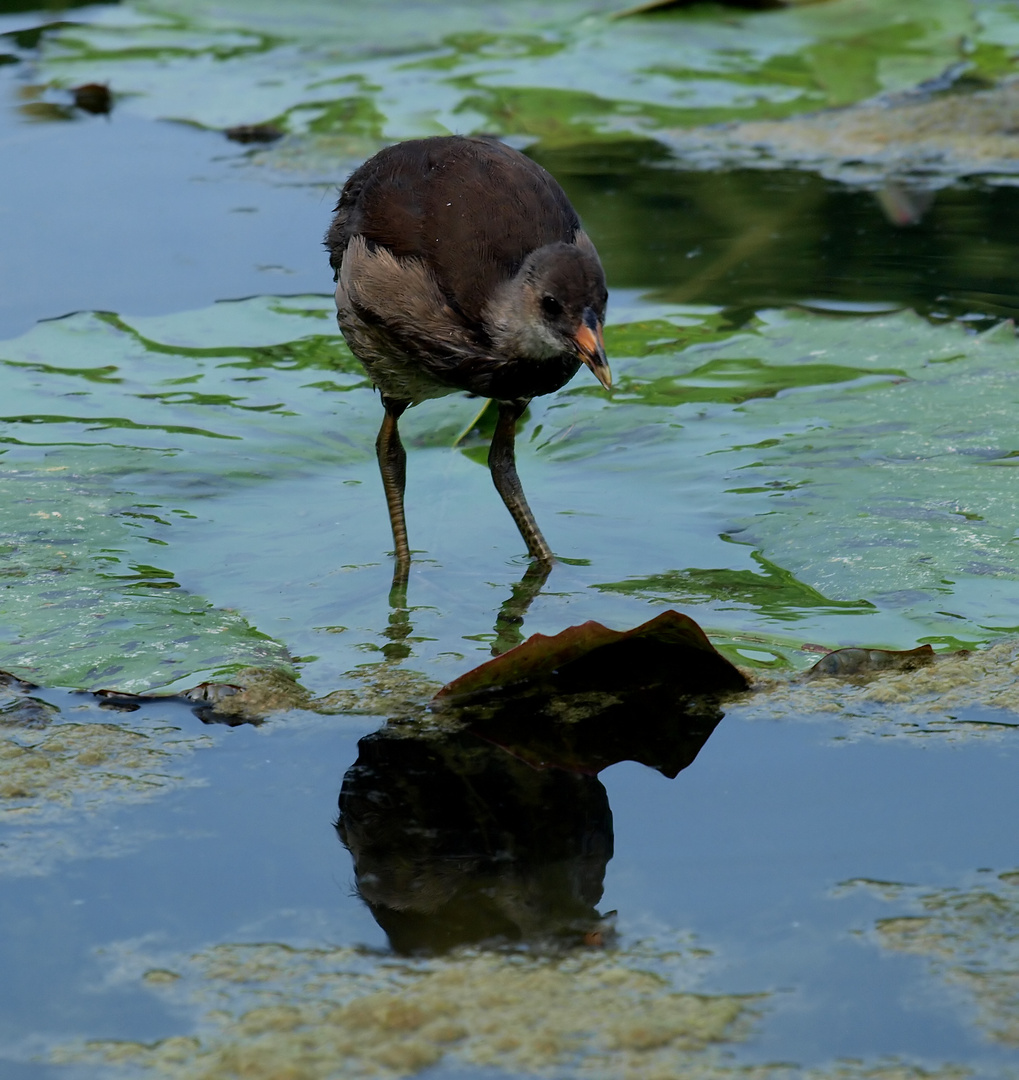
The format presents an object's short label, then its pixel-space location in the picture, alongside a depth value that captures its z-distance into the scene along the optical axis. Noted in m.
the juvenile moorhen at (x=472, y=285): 7.34
